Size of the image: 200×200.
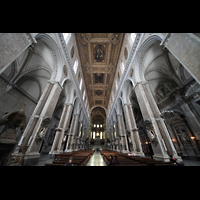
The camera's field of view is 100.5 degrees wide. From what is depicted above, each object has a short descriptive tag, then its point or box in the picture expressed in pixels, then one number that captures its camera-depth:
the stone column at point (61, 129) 8.24
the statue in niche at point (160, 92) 11.30
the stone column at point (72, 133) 10.95
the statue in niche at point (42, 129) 5.48
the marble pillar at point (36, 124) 4.76
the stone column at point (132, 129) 8.14
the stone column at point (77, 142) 13.49
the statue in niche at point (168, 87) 10.35
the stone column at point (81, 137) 16.71
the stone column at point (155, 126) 5.07
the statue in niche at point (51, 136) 14.44
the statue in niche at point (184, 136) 9.23
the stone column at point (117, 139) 13.62
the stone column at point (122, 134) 10.75
